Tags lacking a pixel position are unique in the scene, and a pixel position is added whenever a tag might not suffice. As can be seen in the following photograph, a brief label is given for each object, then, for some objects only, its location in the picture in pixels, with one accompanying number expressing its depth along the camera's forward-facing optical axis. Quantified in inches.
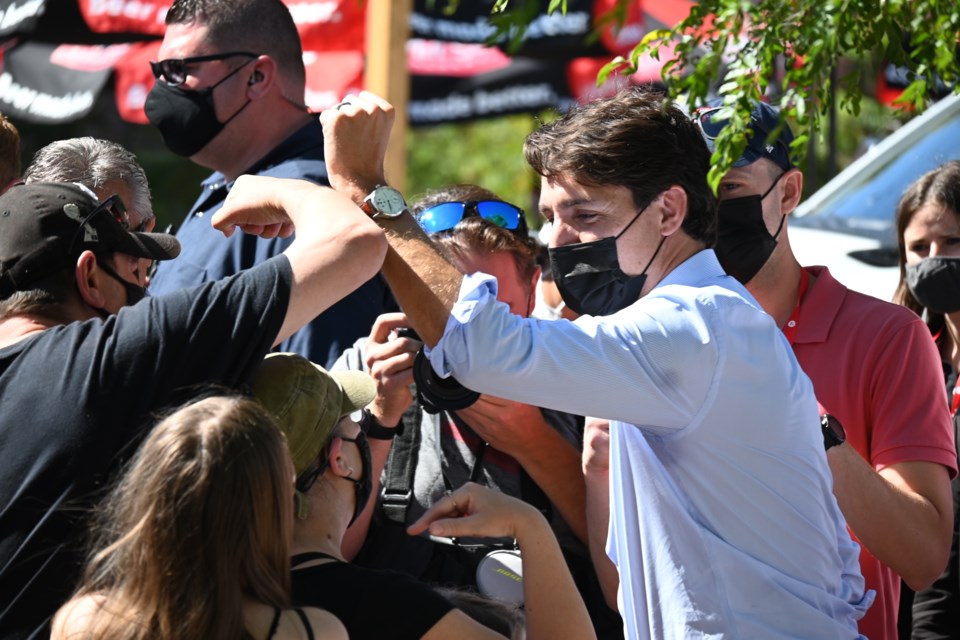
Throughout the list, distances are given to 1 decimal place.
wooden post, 593.9
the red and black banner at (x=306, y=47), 604.4
